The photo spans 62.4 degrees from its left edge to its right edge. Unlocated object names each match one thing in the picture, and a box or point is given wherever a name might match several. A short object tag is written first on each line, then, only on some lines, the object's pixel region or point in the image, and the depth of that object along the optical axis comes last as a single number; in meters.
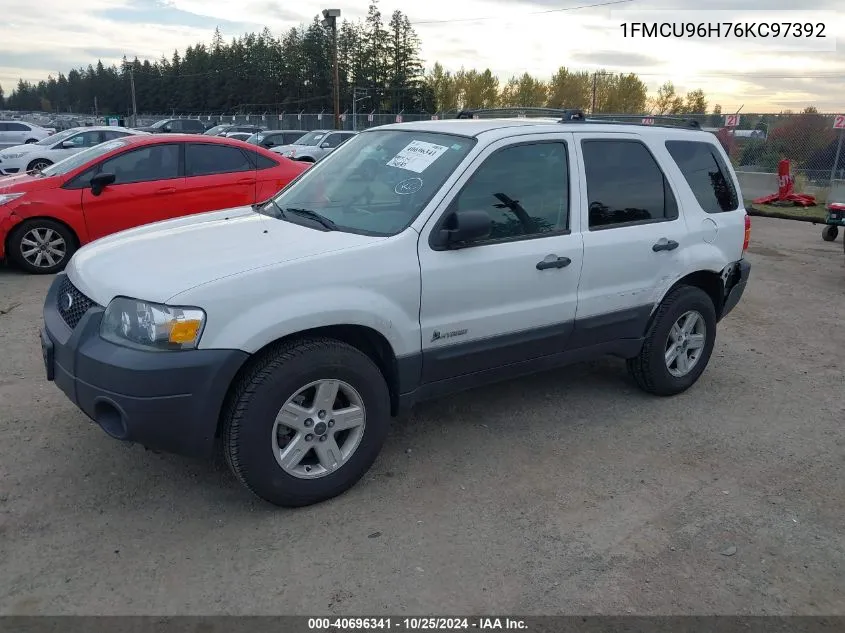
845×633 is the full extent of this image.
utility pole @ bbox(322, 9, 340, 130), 26.81
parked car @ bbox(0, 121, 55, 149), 26.52
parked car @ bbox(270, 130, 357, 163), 21.51
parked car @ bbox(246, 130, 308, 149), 24.69
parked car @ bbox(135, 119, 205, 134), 40.51
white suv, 3.04
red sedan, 7.85
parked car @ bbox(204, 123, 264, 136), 30.44
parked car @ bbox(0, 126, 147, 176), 17.62
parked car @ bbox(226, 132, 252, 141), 26.06
